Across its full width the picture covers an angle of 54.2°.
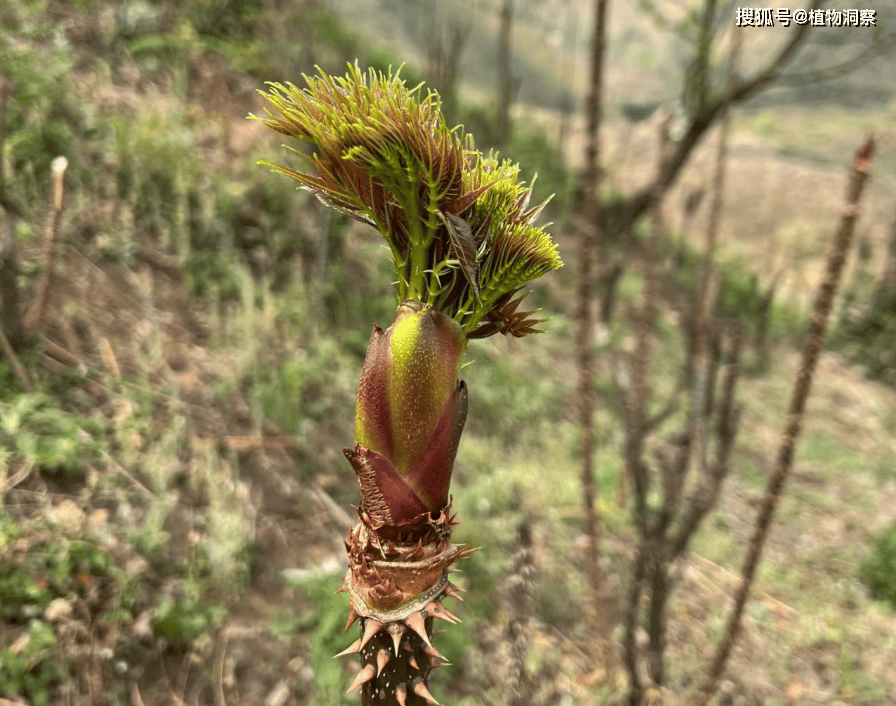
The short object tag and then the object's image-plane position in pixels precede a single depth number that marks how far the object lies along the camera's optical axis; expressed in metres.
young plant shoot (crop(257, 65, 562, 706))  0.24
